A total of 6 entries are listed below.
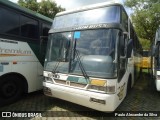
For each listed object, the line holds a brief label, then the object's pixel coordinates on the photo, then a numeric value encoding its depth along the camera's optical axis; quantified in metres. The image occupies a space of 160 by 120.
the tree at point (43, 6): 12.04
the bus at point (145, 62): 11.88
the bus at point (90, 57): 2.88
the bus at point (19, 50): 3.49
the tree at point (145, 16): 14.35
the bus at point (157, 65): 4.26
